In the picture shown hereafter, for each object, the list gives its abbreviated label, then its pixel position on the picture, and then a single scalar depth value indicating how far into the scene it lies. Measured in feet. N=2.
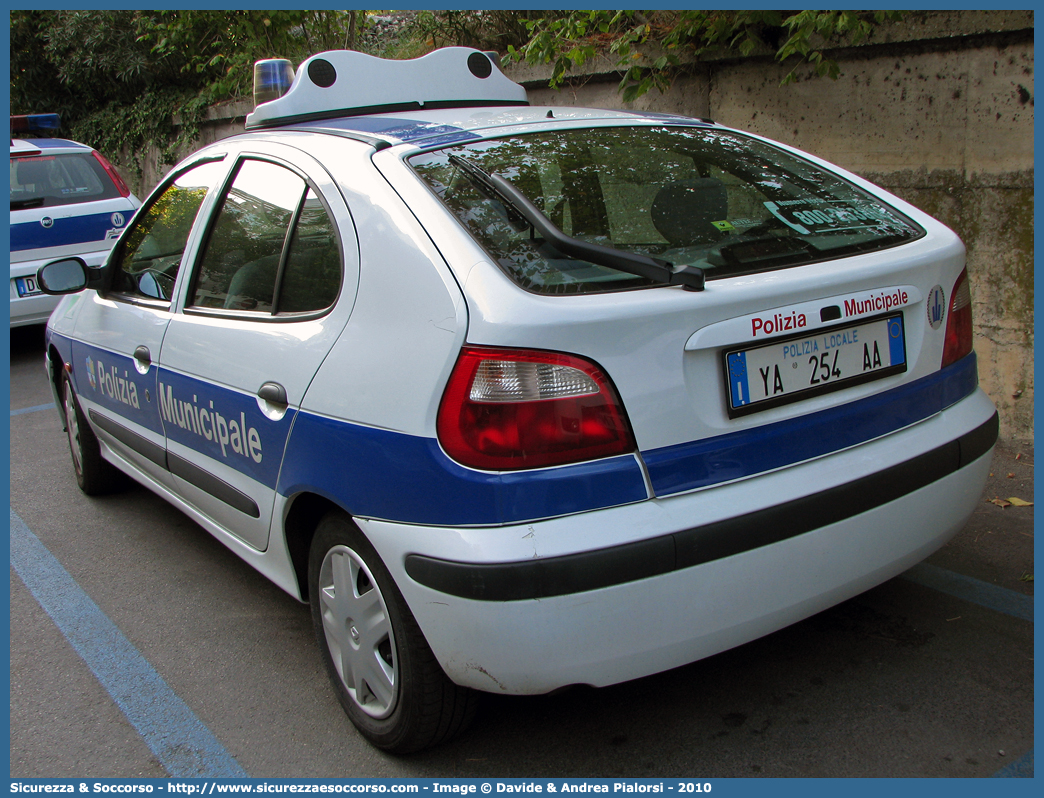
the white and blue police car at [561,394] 6.15
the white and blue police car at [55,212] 24.79
